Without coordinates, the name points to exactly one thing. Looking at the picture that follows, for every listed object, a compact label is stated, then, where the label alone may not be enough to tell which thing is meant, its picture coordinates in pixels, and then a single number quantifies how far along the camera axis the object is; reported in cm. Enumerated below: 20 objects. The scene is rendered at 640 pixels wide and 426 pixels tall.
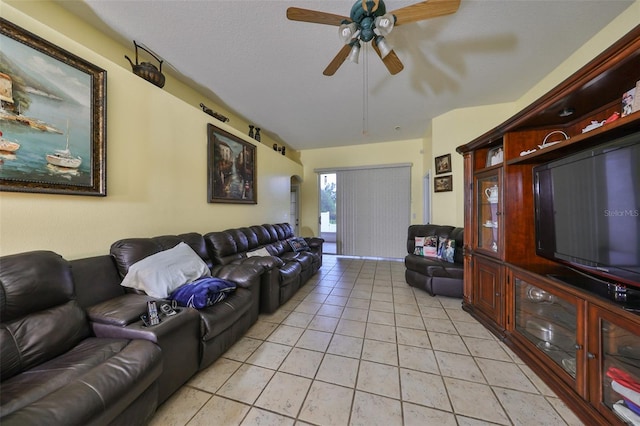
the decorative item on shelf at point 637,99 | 120
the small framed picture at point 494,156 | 228
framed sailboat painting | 142
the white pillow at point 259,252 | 318
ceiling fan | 153
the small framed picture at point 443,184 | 394
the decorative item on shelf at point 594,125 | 156
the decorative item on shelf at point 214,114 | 307
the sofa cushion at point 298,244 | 415
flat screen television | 118
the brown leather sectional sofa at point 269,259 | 259
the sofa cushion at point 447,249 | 331
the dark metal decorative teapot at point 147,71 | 224
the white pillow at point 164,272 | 175
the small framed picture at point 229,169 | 309
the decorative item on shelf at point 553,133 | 198
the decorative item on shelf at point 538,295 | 168
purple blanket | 170
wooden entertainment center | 121
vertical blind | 547
